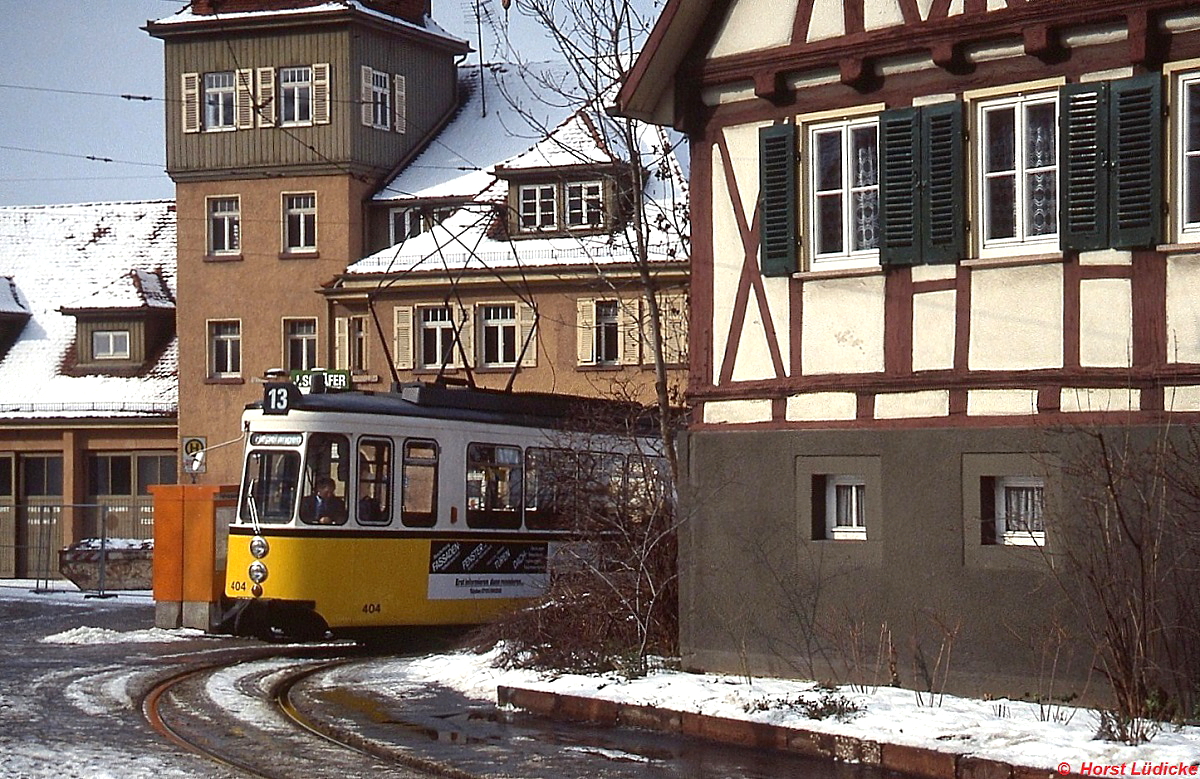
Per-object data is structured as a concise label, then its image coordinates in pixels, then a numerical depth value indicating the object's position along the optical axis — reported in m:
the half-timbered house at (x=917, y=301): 14.93
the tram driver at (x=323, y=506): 21.69
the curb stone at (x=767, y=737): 12.45
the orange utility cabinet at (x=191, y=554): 26.14
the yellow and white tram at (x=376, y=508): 21.59
